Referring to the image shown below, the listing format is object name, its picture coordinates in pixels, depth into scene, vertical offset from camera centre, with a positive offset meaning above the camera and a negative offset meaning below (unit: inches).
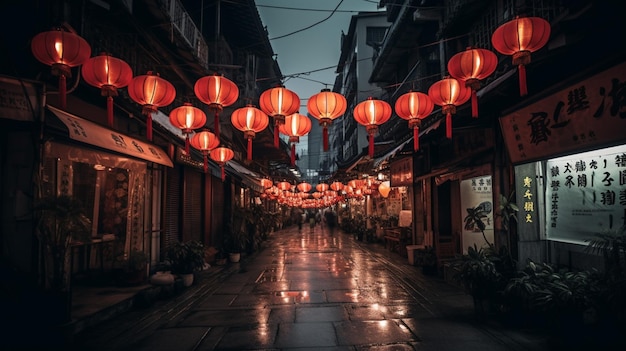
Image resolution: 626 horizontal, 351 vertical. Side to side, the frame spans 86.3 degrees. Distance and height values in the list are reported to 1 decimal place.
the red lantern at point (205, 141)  434.9 +80.9
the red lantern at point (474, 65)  260.2 +107.2
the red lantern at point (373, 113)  340.5 +91.5
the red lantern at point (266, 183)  881.5 +52.4
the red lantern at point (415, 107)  320.5 +91.3
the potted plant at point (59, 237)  229.9 -23.4
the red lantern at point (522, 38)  213.6 +106.4
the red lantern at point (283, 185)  1042.1 +55.3
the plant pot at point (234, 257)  612.5 -98.6
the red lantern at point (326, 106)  323.0 +94.2
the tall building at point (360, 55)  1382.9 +619.6
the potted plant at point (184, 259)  401.7 -68.1
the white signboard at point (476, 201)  426.3 +0.9
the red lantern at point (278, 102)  313.7 +94.5
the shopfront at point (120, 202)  371.9 +2.1
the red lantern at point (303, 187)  1107.5 +52.0
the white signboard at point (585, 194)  231.6 +5.5
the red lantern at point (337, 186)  1018.3 +50.4
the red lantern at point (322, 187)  1101.6 +51.6
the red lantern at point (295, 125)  396.5 +92.4
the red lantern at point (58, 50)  231.8 +107.6
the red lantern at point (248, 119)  355.6 +89.6
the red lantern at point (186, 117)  365.7 +94.2
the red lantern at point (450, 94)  294.5 +95.5
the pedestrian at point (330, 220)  1796.5 -95.1
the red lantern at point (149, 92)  290.0 +97.7
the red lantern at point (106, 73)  262.4 +102.9
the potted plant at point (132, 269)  355.6 -70.0
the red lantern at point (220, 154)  501.4 +73.7
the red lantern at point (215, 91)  299.3 +101.3
